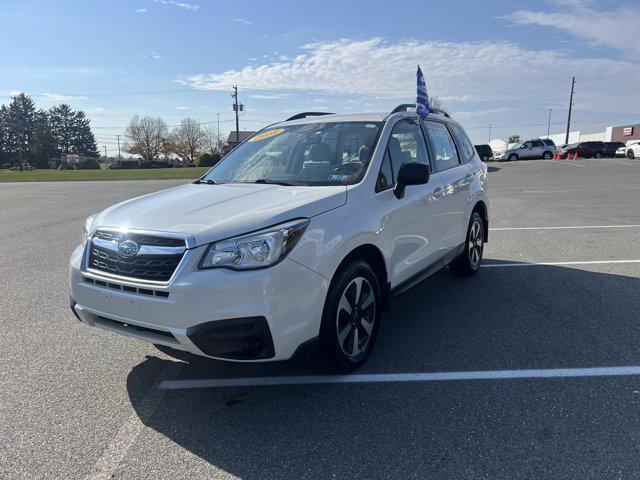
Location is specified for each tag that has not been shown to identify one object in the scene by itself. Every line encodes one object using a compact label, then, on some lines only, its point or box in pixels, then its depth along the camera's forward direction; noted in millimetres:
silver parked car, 43156
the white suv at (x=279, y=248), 2691
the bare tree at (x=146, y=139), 104000
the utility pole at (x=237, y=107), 69381
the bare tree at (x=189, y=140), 104438
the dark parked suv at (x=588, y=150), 44938
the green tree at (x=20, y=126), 100062
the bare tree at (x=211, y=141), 107762
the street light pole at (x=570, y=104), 68581
